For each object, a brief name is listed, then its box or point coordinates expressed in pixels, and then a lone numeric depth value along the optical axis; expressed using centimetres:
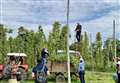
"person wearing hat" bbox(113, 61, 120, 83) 1556
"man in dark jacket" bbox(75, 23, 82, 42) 2241
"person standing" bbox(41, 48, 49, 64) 1240
